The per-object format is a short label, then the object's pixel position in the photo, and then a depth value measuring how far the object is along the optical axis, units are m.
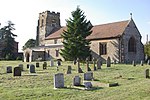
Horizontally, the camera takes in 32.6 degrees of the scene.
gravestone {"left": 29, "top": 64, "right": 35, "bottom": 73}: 24.67
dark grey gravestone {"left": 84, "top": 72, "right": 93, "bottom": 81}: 17.20
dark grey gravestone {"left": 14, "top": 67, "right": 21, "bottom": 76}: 21.36
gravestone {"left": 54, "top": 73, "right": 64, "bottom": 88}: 14.34
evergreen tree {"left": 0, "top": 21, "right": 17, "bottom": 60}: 66.15
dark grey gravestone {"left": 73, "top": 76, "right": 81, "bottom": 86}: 14.77
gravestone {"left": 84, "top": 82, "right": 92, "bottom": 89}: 14.15
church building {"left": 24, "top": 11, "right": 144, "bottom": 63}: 43.47
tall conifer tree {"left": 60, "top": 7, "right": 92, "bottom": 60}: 37.00
